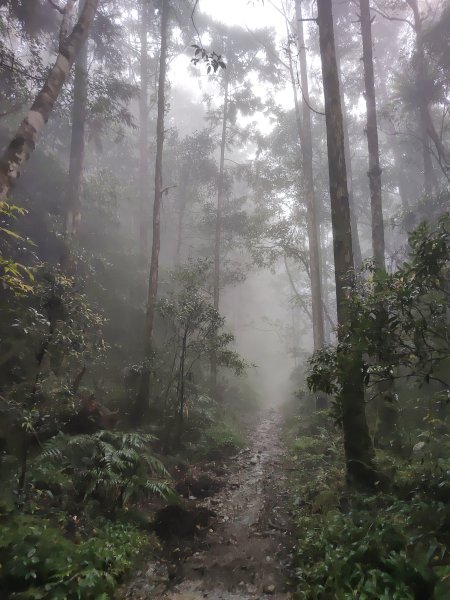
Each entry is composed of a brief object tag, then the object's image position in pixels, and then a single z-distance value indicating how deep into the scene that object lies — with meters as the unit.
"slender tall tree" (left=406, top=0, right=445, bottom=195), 16.07
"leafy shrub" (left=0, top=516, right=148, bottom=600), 3.61
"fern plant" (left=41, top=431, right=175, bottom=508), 5.70
